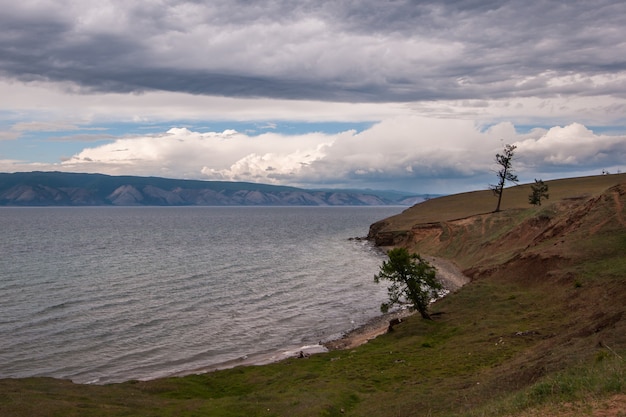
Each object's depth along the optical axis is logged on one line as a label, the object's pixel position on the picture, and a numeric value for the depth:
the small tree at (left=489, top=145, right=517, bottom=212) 101.31
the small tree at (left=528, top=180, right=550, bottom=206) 110.06
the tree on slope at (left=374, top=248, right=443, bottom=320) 45.94
